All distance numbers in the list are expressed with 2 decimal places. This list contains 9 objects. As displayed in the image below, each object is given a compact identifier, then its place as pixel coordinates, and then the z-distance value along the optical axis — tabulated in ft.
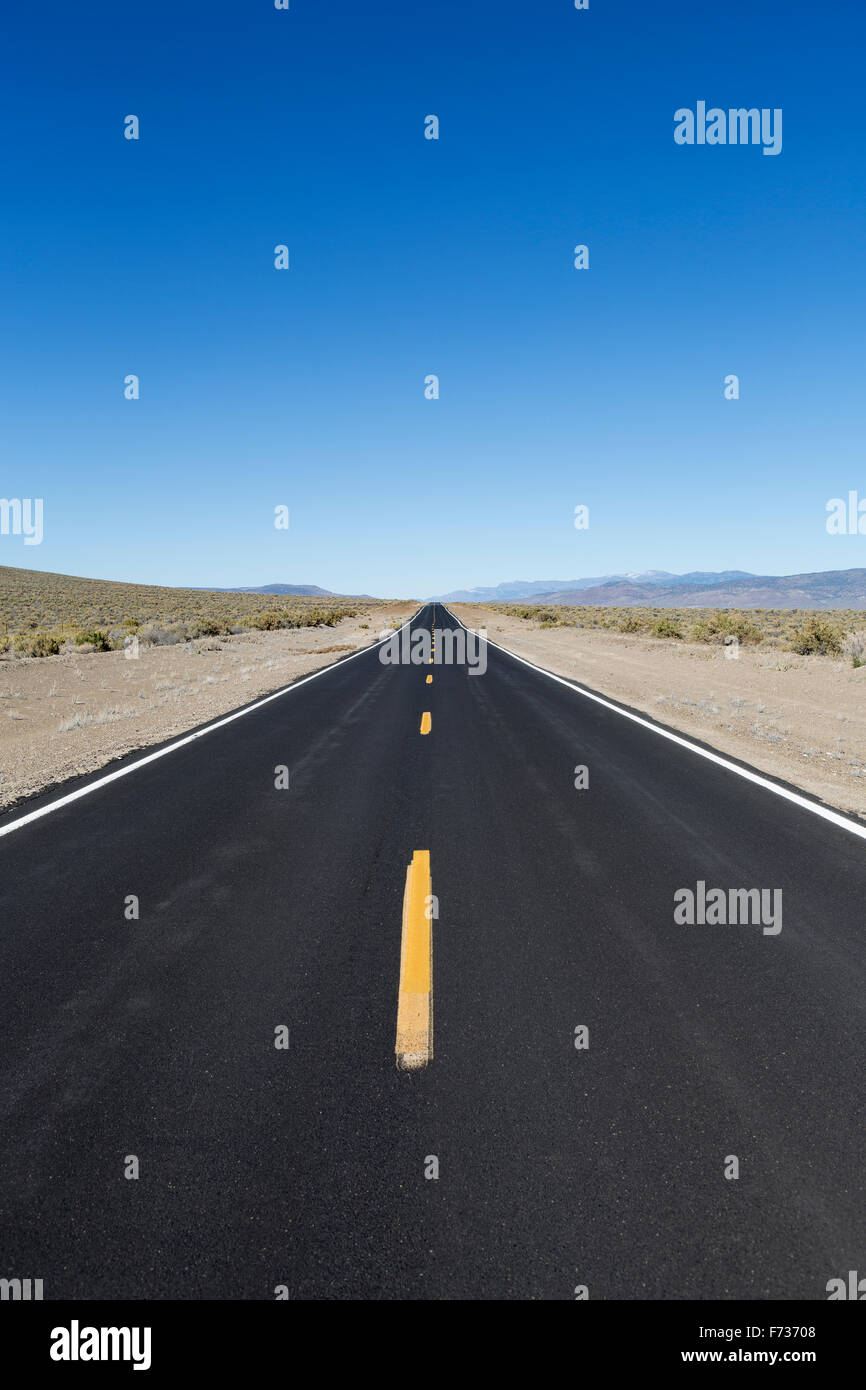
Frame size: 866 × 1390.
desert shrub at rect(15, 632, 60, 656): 79.66
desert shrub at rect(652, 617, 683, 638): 110.23
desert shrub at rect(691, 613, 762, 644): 98.53
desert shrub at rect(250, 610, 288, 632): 149.79
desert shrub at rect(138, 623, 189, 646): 104.15
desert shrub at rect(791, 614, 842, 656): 78.20
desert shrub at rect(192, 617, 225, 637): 119.55
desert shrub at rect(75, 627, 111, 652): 88.02
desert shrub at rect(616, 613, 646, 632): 130.18
